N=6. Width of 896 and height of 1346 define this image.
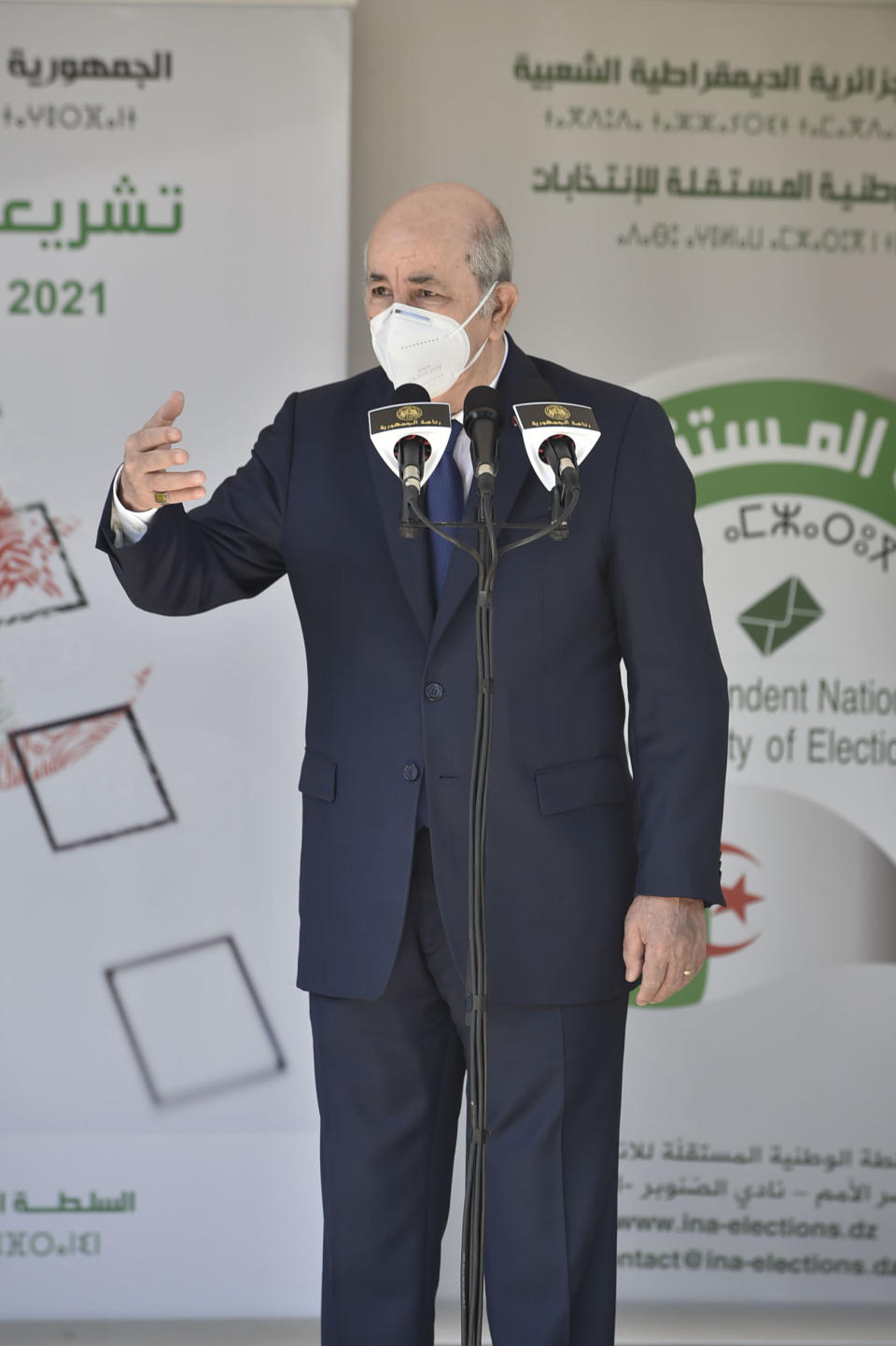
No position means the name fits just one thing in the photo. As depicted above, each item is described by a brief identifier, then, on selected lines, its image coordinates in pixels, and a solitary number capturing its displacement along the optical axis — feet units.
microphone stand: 20.05
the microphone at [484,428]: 20.06
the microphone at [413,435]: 20.13
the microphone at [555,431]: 20.18
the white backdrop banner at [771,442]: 24.90
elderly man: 21.04
